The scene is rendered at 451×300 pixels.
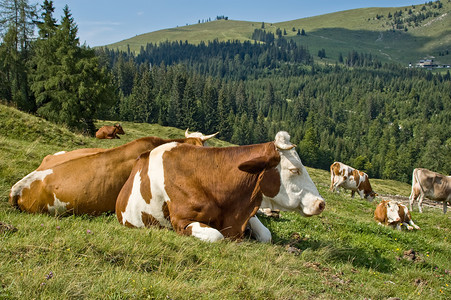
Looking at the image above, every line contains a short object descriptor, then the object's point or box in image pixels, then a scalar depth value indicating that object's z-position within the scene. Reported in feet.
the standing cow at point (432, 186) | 86.69
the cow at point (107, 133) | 118.21
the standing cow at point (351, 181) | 94.27
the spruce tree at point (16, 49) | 154.61
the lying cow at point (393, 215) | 51.57
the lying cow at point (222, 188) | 20.61
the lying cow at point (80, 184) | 24.00
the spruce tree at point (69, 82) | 125.80
